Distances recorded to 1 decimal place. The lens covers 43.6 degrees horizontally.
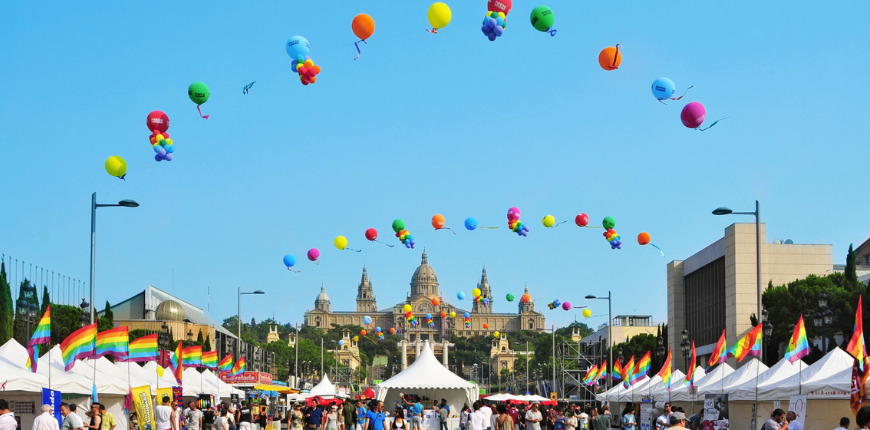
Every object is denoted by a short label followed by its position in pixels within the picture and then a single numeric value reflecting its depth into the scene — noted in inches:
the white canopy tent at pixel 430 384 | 1609.3
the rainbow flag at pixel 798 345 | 957.8
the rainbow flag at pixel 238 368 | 1990.7
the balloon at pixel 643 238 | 1489.9
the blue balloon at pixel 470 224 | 1488.7
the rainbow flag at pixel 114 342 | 1066.1
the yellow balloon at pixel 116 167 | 985.5
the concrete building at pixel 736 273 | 2586.1
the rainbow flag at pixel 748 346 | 1040.8
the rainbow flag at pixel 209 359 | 1675.7
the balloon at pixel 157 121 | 952.3
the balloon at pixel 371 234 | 1556.2
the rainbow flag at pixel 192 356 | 1550.2
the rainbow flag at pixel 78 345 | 1003.3
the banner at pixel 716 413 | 1005.2
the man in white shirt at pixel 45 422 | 671.1
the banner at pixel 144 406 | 988.6
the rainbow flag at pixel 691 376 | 1195.3
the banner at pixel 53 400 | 854.8
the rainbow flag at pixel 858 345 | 726.6
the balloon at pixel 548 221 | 1428.3
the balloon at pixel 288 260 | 1633.9
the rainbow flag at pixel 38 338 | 946.4
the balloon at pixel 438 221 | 1466.5
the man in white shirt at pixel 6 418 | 625.0
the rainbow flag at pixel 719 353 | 1140.4
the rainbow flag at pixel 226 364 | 1931.3
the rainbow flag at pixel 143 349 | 1203.9
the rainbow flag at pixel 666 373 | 1365.7
